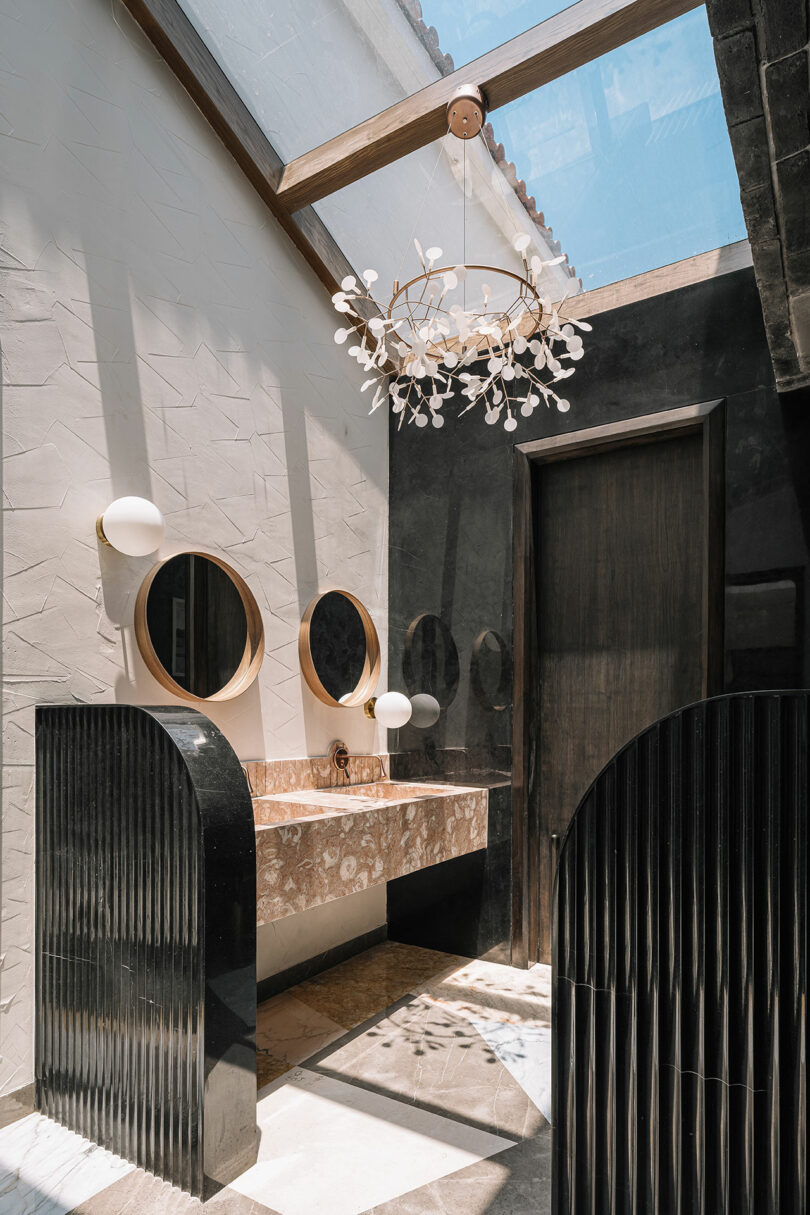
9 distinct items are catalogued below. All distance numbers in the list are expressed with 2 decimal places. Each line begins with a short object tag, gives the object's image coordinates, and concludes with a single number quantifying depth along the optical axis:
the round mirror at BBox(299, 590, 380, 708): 3.33
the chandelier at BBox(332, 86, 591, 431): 2.29
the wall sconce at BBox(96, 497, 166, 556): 2.39
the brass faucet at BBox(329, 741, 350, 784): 3.43
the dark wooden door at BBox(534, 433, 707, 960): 3.14
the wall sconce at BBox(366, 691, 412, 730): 3.50
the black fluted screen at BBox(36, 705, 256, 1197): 1.80
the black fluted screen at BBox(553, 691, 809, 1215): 1.22
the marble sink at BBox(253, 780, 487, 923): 2.28
